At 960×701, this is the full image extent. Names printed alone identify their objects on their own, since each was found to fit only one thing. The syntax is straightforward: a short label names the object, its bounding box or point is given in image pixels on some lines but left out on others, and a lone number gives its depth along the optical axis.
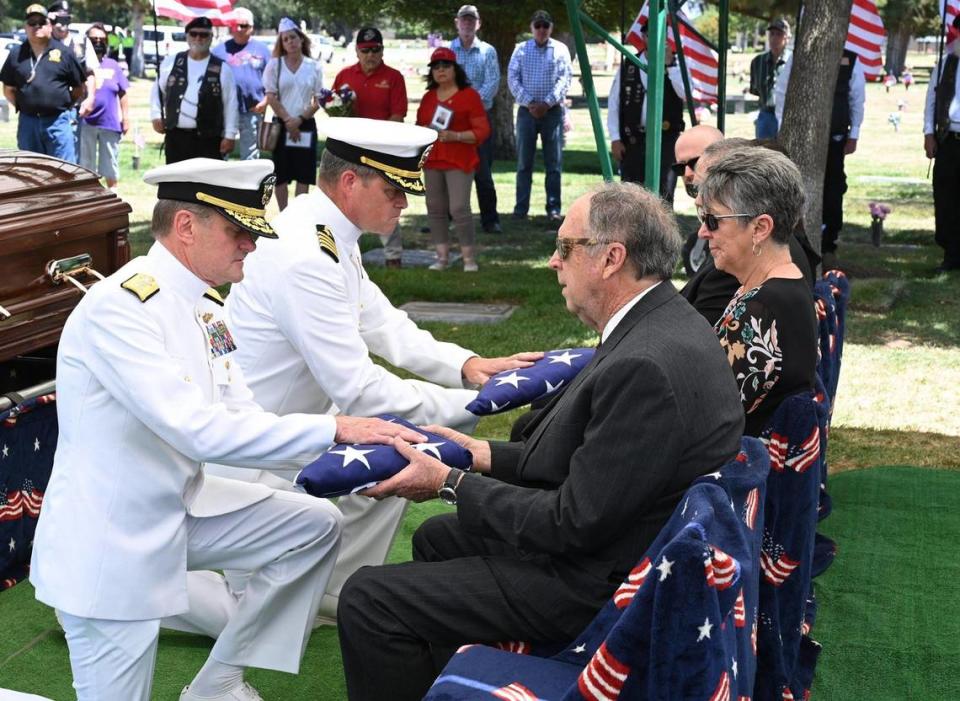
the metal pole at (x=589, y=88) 8.02
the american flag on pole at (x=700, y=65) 12.65
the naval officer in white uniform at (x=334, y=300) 4.09
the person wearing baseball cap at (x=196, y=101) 11.44
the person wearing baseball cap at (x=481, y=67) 13.56
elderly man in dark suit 2.84
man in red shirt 11.10
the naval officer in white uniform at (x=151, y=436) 3.18
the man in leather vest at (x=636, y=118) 11.88
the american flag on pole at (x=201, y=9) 14.36
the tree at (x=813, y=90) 9.24
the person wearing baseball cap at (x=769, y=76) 13.70
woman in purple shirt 13.97
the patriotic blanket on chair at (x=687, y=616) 2.26
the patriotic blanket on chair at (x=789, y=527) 3.52
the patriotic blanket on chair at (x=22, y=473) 4.73
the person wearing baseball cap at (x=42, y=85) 12.40
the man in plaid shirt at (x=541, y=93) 13.84
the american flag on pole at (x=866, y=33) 11.31
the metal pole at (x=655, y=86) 7.74
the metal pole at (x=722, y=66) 8.78
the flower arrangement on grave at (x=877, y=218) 12.55
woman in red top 10.81
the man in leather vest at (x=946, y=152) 11.27
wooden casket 4.79
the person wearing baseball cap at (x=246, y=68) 13.91
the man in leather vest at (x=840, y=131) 11.45
